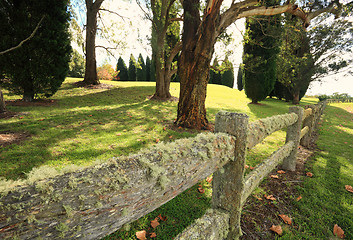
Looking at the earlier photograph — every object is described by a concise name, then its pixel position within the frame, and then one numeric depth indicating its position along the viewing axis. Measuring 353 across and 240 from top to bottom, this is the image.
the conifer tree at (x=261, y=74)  13.78
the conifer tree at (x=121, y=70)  35.35
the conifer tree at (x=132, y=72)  34.73
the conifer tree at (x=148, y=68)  34.28
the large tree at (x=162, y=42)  10.12
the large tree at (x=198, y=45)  5.46
